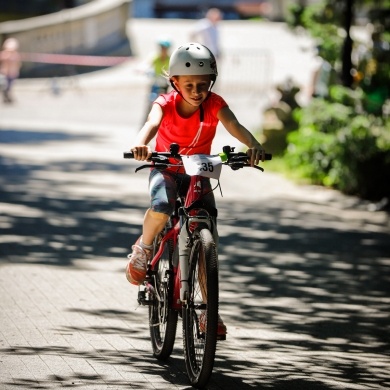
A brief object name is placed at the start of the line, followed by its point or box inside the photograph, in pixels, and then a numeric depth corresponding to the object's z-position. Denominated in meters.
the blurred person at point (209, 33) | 28.89
